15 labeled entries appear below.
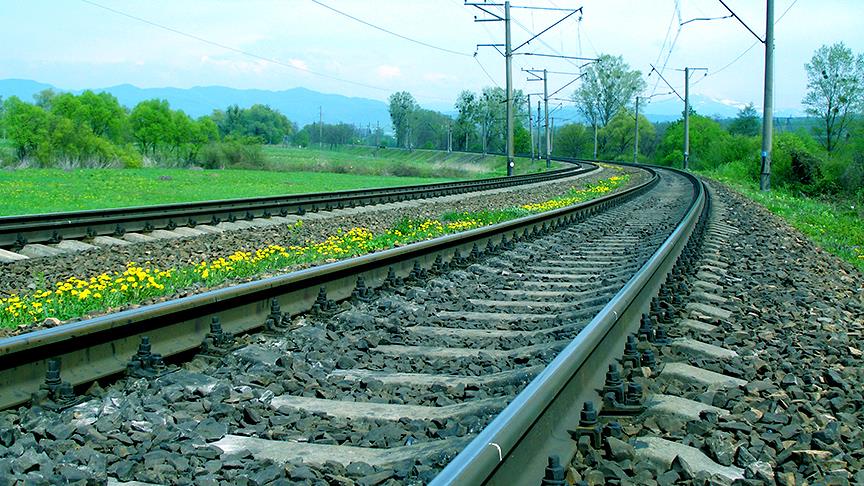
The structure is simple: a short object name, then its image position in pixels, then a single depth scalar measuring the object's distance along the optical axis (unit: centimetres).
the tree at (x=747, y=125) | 12912
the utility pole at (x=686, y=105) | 6108
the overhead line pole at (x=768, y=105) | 2856
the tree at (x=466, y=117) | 13988
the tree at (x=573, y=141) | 13350
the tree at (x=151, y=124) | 6717
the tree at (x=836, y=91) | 8012
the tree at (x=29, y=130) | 4444
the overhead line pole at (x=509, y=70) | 4186
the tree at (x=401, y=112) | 16250
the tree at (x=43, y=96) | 8094
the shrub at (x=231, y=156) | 5128
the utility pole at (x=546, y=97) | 6712
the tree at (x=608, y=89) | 13212
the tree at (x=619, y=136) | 11719
